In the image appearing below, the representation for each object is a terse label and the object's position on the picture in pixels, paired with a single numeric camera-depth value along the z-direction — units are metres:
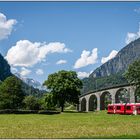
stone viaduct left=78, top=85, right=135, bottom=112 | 67.20
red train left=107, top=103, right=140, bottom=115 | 45.01
